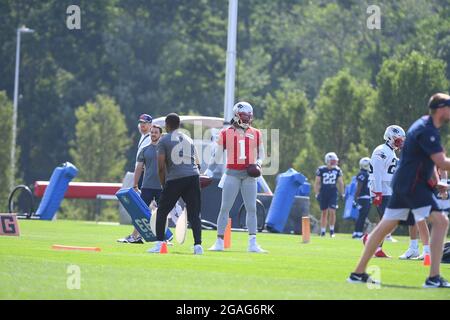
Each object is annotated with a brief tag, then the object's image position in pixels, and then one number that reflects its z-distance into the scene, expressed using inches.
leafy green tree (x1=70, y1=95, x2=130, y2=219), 2310.5
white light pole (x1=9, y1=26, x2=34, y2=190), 2067.4
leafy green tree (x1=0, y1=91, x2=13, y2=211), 2070.6
